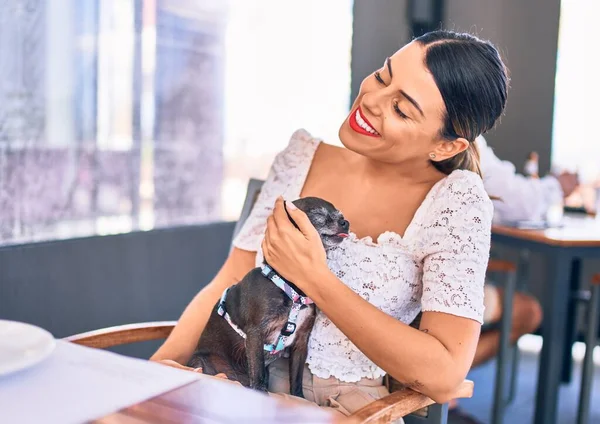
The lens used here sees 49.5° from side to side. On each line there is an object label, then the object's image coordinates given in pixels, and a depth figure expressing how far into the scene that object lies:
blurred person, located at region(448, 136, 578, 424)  2.92
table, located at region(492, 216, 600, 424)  2.65
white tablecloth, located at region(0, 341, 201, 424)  0.64
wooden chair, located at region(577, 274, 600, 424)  2.88
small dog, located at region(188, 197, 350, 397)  1.27
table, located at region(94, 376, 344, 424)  0.63
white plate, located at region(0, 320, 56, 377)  0.73
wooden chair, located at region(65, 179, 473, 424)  1.20
